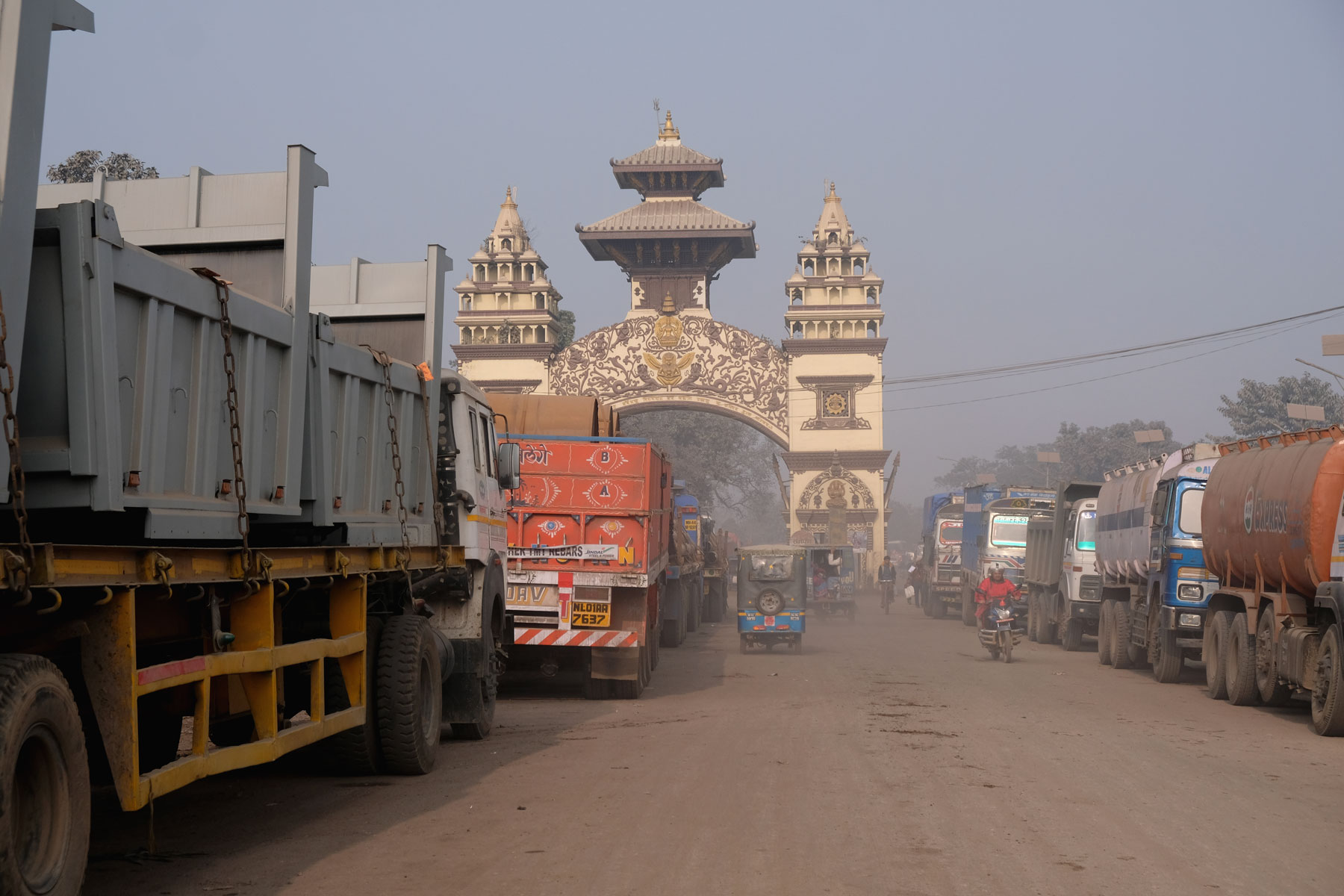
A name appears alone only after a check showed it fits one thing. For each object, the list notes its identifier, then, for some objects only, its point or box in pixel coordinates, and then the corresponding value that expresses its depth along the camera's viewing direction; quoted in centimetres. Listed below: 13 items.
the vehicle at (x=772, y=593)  2464
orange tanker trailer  1319
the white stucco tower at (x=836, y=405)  5462
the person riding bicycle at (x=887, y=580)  4338
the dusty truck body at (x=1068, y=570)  2591
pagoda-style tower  5844
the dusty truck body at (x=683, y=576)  2506
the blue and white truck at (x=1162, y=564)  1873
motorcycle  2258
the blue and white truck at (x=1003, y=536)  3300
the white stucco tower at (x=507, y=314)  5716
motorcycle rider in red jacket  2280
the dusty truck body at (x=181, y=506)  515
